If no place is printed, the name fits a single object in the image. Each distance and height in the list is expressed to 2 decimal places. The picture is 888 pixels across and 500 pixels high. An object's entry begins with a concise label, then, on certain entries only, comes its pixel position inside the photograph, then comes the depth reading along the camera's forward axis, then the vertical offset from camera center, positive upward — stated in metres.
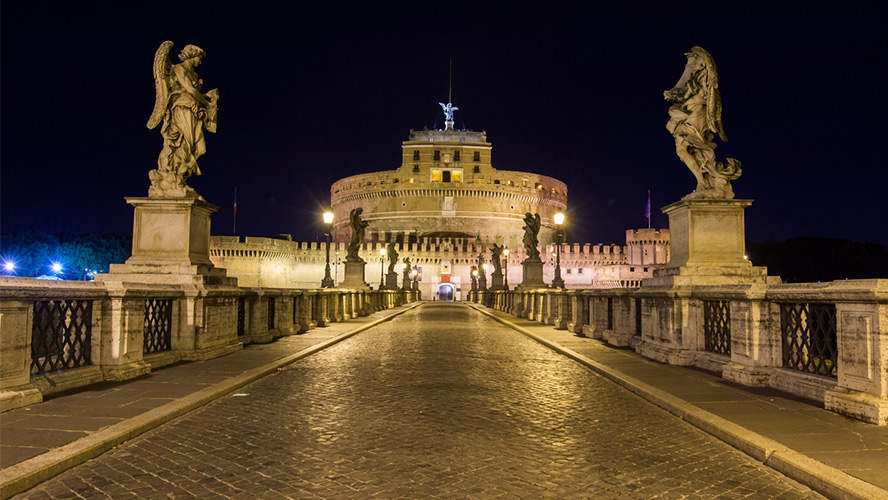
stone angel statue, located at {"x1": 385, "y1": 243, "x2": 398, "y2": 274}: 46.09 +1.72
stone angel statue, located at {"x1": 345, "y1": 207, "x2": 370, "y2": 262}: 26.41 +1.81
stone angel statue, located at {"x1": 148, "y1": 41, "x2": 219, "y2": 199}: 8.94 +2.33
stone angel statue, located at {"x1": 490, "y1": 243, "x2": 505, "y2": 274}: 42.44 +1.49
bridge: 3.69 -1.23
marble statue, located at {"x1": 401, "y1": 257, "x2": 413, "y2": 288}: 58.28 +0.44
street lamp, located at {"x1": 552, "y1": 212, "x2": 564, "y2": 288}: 23.25 +1.77
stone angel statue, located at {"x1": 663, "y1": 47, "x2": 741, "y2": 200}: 8.72 +2.29
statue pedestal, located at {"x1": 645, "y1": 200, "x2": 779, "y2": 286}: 8.43 +0.51
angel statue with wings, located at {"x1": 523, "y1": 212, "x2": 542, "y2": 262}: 26.23 +1.87
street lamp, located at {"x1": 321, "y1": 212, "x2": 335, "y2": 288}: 22.69 +0.04
